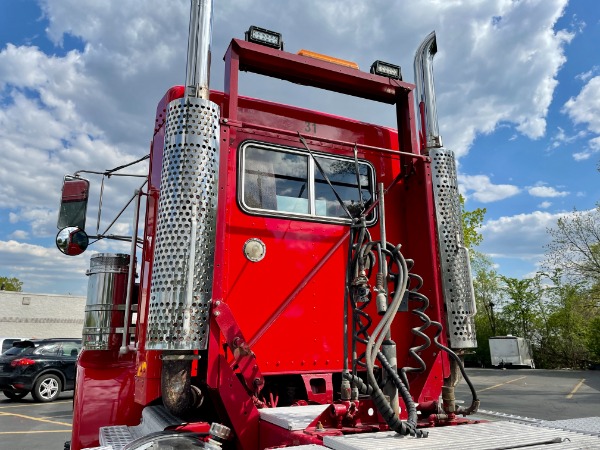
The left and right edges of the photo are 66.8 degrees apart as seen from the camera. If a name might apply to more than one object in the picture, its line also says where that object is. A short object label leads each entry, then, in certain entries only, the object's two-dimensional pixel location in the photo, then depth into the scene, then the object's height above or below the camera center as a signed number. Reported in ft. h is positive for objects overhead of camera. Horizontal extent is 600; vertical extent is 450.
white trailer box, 85.51 -1.49
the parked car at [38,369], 41.98 -1.72
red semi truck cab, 8.32 +1.51
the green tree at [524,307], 102.37 +8.20
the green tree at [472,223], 69.56 +19.12
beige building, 93.81 +7.21
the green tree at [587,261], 91.97 +16.09
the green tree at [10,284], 200.03 +28.75
